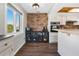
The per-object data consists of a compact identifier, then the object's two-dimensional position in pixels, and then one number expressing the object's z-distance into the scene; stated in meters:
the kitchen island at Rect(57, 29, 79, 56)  1.09
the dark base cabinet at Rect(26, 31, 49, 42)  3.52
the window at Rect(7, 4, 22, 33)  2.02
